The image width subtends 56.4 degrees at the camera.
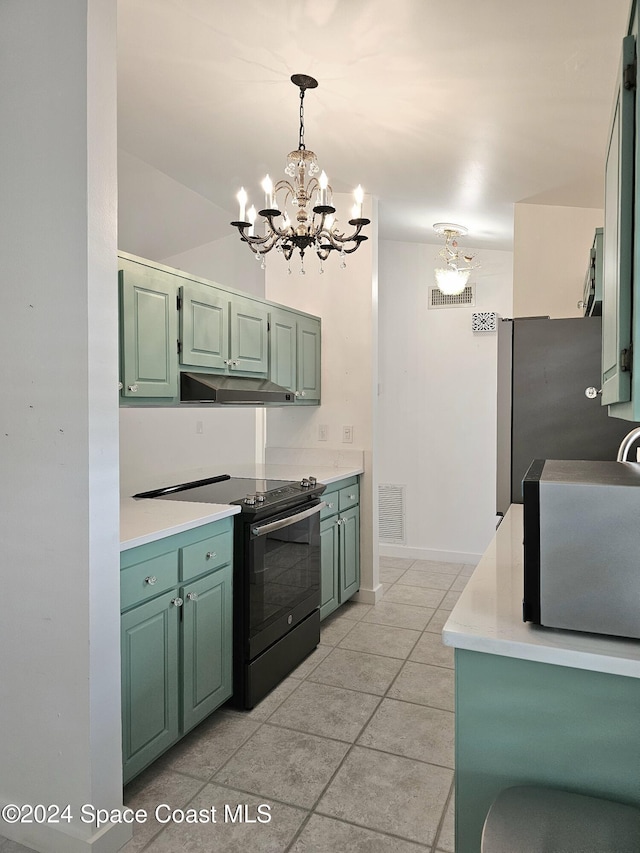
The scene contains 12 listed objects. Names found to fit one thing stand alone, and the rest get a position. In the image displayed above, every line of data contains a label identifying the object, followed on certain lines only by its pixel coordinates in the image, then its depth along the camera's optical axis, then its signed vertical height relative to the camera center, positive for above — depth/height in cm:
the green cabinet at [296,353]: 368 +43
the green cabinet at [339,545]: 359 -80
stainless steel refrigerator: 270 +10
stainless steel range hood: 283 +15
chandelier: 239 +83
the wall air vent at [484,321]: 491 +82
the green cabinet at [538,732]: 115 -63
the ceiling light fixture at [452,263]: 443 +132
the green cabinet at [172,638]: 200 -82
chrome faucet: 153 -7
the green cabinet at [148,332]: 246 +38
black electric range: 262 -74
